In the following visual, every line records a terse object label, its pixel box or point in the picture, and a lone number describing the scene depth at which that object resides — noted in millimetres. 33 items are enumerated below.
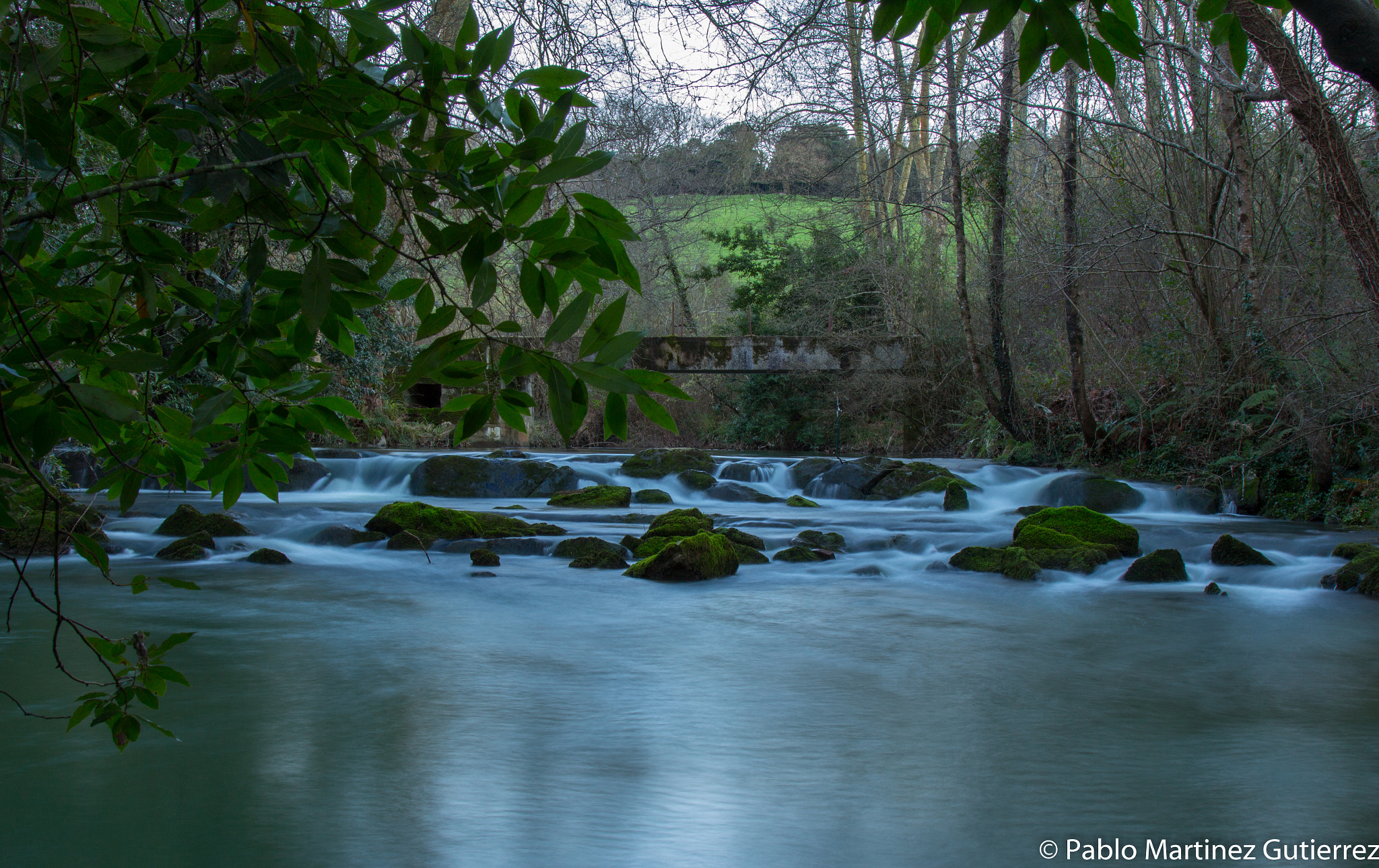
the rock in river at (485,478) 16516
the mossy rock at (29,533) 8625
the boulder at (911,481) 16047
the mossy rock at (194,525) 10969
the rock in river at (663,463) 18109
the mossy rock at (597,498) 14820
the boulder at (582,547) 9969
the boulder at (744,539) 10638
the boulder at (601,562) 9586
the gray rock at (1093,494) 14055
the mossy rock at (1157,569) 9094
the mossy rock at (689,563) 9062
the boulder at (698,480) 16984
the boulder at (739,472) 18641
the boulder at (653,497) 15539
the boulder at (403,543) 10672
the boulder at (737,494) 16219
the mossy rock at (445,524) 11188
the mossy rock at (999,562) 9344
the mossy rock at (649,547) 9930
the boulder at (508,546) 10547
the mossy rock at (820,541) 10969
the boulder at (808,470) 17898
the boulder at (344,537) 10984
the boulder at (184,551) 9875
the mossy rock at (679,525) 10688
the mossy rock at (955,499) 14859
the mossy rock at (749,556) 10016
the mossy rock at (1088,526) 10414
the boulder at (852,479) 16688
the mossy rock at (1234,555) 9648
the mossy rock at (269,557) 9875
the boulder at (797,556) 10180
